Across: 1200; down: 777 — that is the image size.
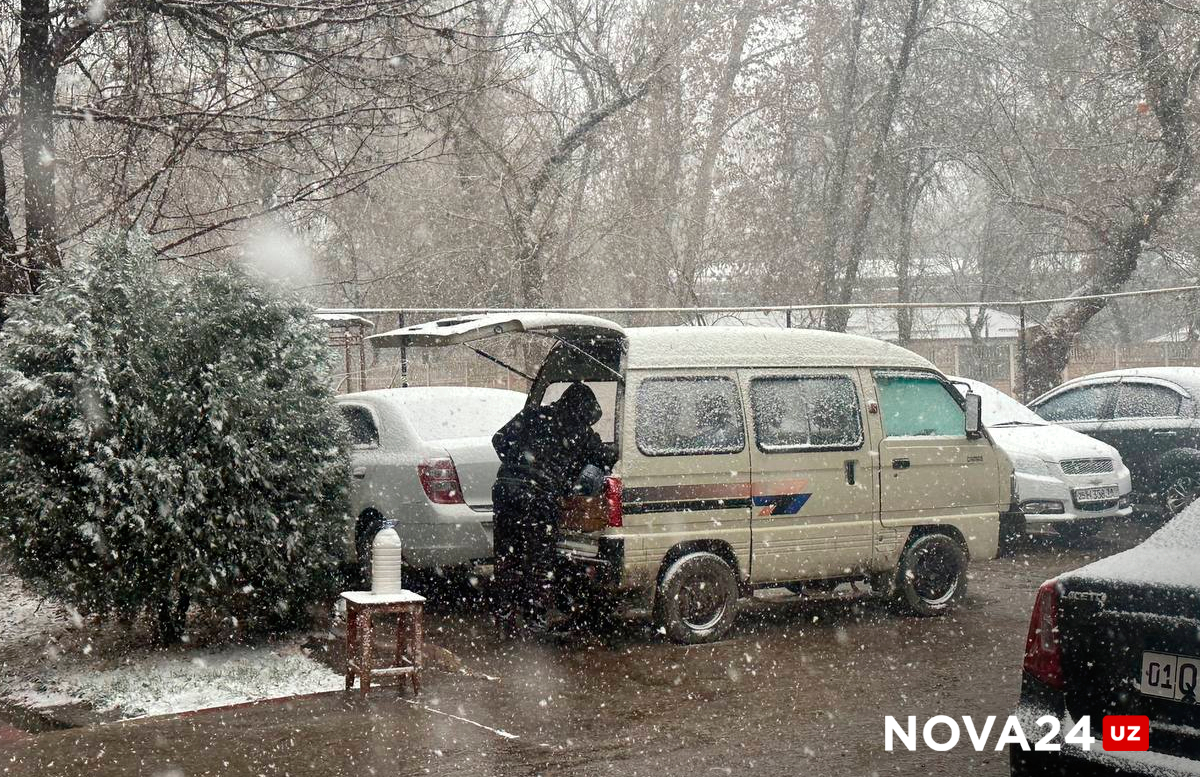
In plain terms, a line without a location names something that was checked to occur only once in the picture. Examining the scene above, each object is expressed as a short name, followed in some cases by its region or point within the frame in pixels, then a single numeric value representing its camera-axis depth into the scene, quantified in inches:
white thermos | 289.7
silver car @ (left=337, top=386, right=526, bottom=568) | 371.6
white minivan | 324.2
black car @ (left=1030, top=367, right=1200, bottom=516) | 540.7
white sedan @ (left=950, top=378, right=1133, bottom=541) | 500.1
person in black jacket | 334.3
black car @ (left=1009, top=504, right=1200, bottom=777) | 159.2
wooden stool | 279.6
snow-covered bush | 286.2
